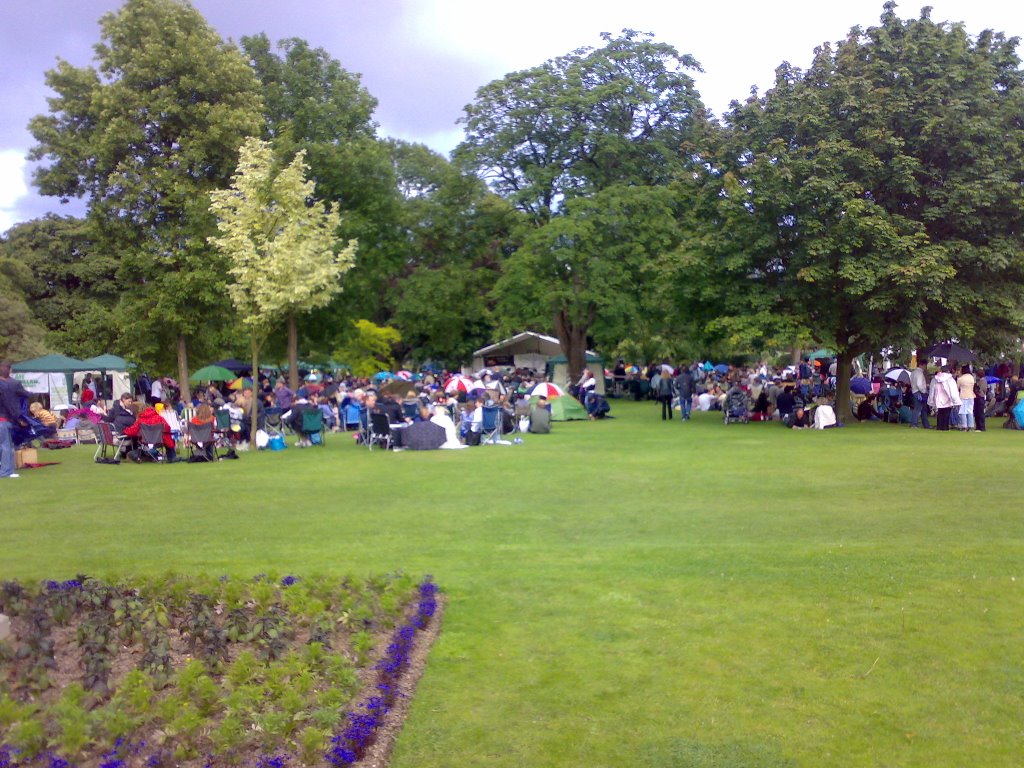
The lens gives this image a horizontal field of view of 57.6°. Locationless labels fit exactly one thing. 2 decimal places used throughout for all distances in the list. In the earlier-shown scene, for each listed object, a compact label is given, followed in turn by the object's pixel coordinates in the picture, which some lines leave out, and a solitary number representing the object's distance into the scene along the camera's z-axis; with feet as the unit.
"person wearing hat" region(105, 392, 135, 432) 59.21
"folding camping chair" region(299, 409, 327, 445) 67.87
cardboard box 56.44
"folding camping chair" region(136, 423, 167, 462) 57.52
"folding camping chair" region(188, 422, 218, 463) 58.23
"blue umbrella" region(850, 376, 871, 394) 91.54
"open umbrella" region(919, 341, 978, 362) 76.95
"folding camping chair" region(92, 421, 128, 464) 58.95
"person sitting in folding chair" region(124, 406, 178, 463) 57.57
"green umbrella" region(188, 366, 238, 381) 129.59
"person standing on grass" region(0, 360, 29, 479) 48.80
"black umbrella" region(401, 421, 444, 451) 63.77
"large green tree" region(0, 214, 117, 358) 151.74
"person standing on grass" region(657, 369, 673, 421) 89.14
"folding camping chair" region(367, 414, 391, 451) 63.81
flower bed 15.30
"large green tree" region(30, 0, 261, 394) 89.20
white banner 109.68
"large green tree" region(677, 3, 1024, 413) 73.51
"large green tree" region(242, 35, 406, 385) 109.81
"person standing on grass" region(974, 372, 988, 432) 75.20
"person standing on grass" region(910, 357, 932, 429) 76.89
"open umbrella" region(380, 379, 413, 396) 100.01
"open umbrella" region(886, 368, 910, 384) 85.76
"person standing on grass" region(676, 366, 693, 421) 88.20
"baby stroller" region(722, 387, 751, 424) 88.17
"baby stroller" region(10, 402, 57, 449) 52.02
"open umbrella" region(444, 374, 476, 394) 97.23
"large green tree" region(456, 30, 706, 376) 120.78
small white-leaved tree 61.98
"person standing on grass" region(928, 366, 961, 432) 73.56
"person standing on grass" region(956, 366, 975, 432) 72.84
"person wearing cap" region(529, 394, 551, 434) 76.07
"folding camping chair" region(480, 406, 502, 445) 68.59
